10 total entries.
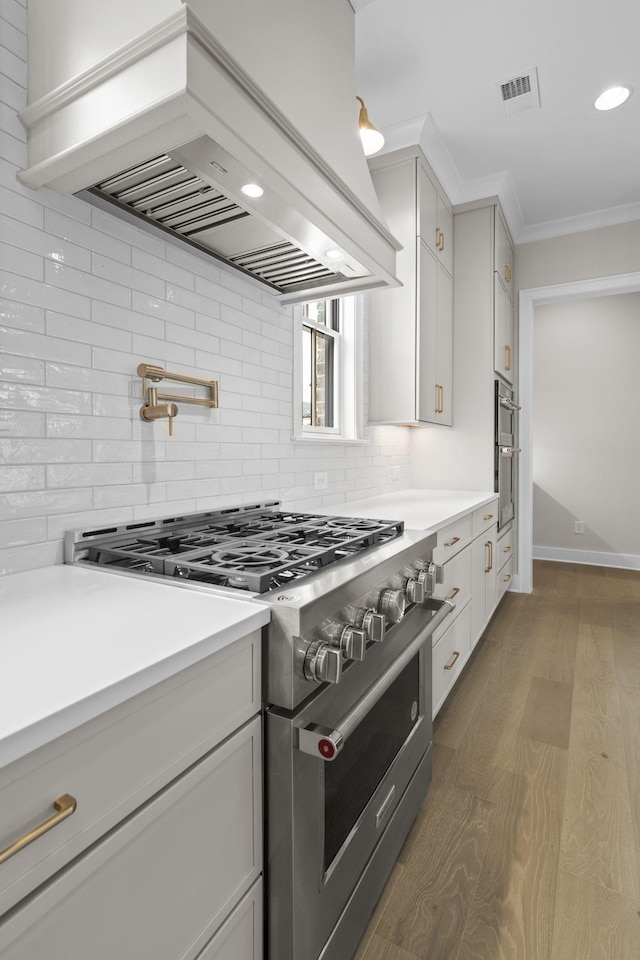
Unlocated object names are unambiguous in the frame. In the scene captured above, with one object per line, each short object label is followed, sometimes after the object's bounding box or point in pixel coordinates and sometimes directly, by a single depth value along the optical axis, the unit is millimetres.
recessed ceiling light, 2473
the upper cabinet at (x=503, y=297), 3396
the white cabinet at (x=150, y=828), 528
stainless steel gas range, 897
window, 2555
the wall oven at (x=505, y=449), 3436
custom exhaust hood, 914
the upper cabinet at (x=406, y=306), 2742
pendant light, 1867
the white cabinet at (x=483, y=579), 2670
